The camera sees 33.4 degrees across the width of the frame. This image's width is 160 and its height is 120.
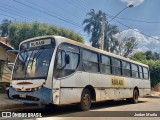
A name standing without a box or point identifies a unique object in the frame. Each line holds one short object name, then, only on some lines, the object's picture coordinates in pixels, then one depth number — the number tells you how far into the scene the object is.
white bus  10.22
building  19.11
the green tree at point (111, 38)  49.57
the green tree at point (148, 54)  71.55
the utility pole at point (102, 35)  22.66
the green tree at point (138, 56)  52.34
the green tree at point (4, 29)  54.88
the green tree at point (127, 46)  55.59
